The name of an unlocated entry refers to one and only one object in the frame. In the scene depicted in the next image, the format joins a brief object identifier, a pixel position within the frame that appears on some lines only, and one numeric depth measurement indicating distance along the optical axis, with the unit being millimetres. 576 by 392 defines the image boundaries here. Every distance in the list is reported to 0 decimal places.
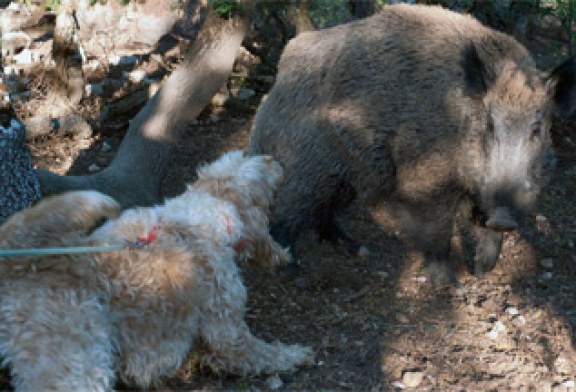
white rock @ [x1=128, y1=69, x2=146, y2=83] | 8914
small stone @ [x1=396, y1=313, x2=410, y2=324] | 4824
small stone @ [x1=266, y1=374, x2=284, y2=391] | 3807
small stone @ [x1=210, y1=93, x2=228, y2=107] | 8641
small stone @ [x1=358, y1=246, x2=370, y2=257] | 6012
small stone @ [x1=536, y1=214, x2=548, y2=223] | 6673
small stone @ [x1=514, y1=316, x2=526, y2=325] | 4863
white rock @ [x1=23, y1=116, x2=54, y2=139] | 7176
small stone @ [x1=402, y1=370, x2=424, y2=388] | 4078
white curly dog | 3076
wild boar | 4848
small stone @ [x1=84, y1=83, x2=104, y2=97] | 8219
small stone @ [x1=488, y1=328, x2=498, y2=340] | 4664
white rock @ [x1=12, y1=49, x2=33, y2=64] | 9138
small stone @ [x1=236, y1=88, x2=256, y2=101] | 8833
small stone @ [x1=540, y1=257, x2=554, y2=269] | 5824
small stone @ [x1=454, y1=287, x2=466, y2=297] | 5316
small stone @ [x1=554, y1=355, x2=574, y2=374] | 4312
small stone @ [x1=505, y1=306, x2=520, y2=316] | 4980
